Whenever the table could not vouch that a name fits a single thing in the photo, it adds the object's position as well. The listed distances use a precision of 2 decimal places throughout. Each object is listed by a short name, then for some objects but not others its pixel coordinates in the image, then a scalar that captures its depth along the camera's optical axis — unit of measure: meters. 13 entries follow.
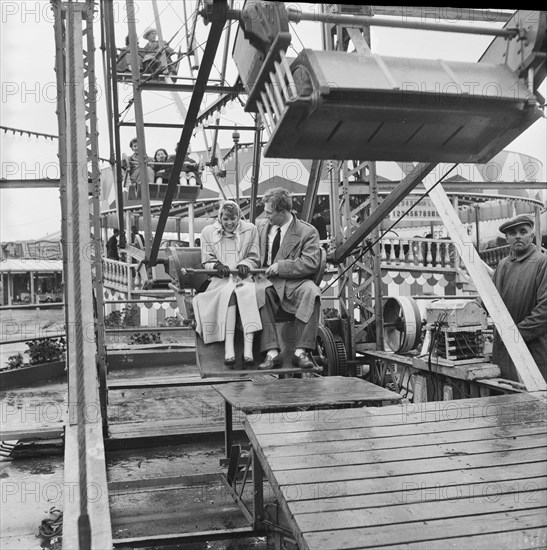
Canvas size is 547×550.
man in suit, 5.73
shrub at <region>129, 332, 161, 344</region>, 13.79
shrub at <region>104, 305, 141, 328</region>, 18.11
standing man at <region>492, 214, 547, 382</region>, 5.53
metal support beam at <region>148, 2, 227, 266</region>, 3.05
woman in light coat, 5.68
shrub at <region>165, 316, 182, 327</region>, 18.26
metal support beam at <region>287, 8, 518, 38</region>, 2.88
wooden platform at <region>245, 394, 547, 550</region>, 2.54
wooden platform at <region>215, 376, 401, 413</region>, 4.23
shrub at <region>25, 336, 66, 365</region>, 11.12
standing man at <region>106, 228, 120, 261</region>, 18.32
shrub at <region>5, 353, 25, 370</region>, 10.79
